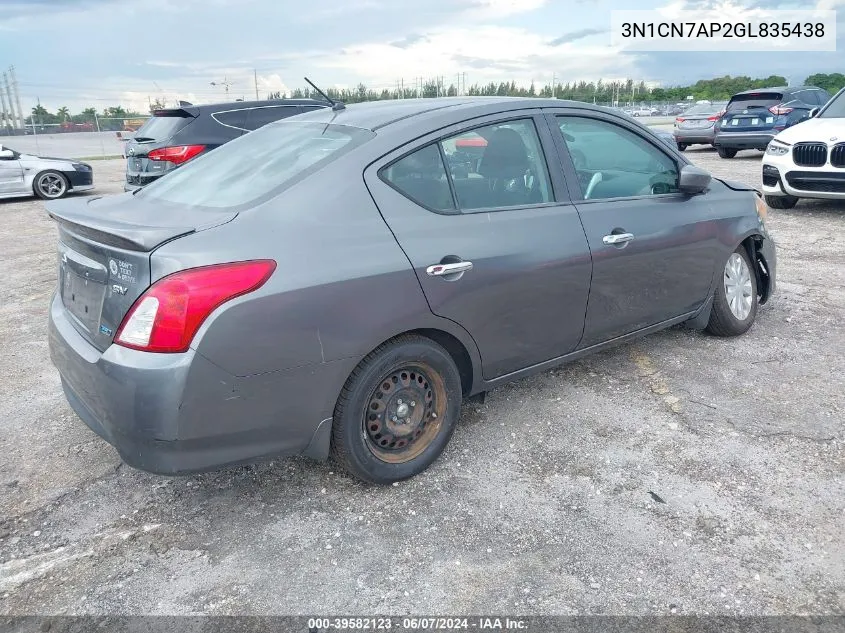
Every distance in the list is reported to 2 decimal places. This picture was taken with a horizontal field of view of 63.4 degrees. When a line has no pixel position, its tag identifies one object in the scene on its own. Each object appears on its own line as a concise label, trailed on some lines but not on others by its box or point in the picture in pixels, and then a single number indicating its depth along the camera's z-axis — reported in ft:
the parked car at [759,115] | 51.08
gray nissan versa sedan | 7.97
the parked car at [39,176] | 40.83
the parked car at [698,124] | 59.52
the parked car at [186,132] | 28.14
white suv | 27.91
